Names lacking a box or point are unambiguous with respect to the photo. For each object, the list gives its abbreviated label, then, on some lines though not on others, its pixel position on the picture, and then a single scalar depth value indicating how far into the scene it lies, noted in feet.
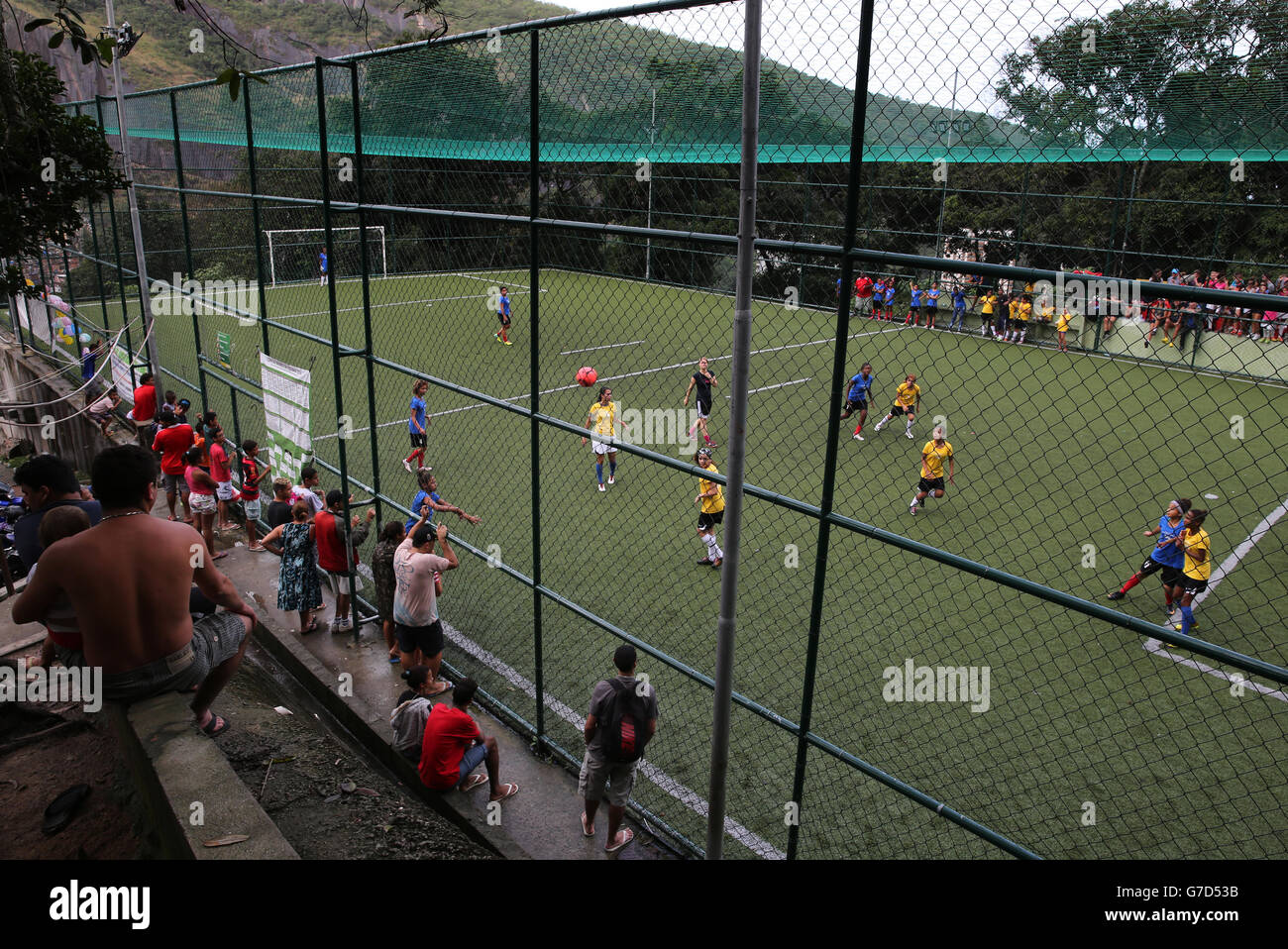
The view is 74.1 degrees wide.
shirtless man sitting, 11.94
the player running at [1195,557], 27.04
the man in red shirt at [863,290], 65.24
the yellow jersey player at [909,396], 44.57
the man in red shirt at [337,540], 25.75
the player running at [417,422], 40.14
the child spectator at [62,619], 13.35
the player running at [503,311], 65.77
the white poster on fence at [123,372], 41.73
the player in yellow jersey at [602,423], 37.74
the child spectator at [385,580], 25.13
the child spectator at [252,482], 32.24
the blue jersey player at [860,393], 45.85
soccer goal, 93.81
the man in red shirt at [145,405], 38.99
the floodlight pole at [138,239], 34.69
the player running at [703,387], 41.68
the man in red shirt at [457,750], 19.12
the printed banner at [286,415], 26.30
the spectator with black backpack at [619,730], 17.40
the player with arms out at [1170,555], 28.63
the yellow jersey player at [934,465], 36.91
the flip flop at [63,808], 13.92
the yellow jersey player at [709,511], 31.94
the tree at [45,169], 17.80
